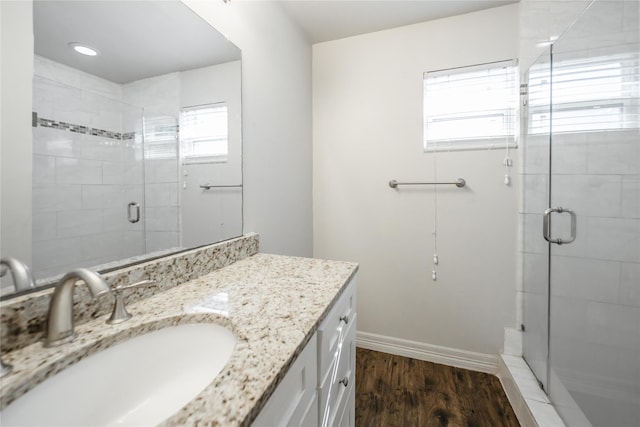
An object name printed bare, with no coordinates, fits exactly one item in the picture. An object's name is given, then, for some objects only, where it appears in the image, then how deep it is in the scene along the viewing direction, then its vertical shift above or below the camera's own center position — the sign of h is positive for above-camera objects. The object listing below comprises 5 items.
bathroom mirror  0.62 +0.21
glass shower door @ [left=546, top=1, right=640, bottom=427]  1.07 -0.06
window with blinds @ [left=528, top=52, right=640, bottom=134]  1.08 +0.53
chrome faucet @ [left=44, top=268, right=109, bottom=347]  0.53 -0.21
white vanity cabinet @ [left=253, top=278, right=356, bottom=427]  0.54 -0.44
